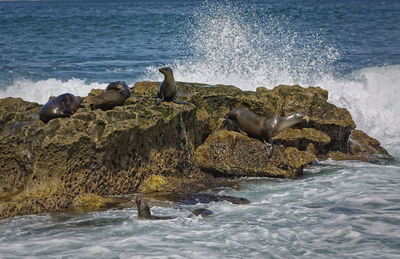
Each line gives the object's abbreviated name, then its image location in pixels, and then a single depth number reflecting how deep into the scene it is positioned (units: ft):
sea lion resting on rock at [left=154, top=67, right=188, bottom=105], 49.27
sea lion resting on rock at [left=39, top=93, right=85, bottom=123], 45.09
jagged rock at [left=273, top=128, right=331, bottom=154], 55.01
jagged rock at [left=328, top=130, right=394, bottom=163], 57.41
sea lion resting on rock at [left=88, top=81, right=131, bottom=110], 47.34
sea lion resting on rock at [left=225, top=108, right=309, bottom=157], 50.31
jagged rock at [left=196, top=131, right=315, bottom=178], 48.37
